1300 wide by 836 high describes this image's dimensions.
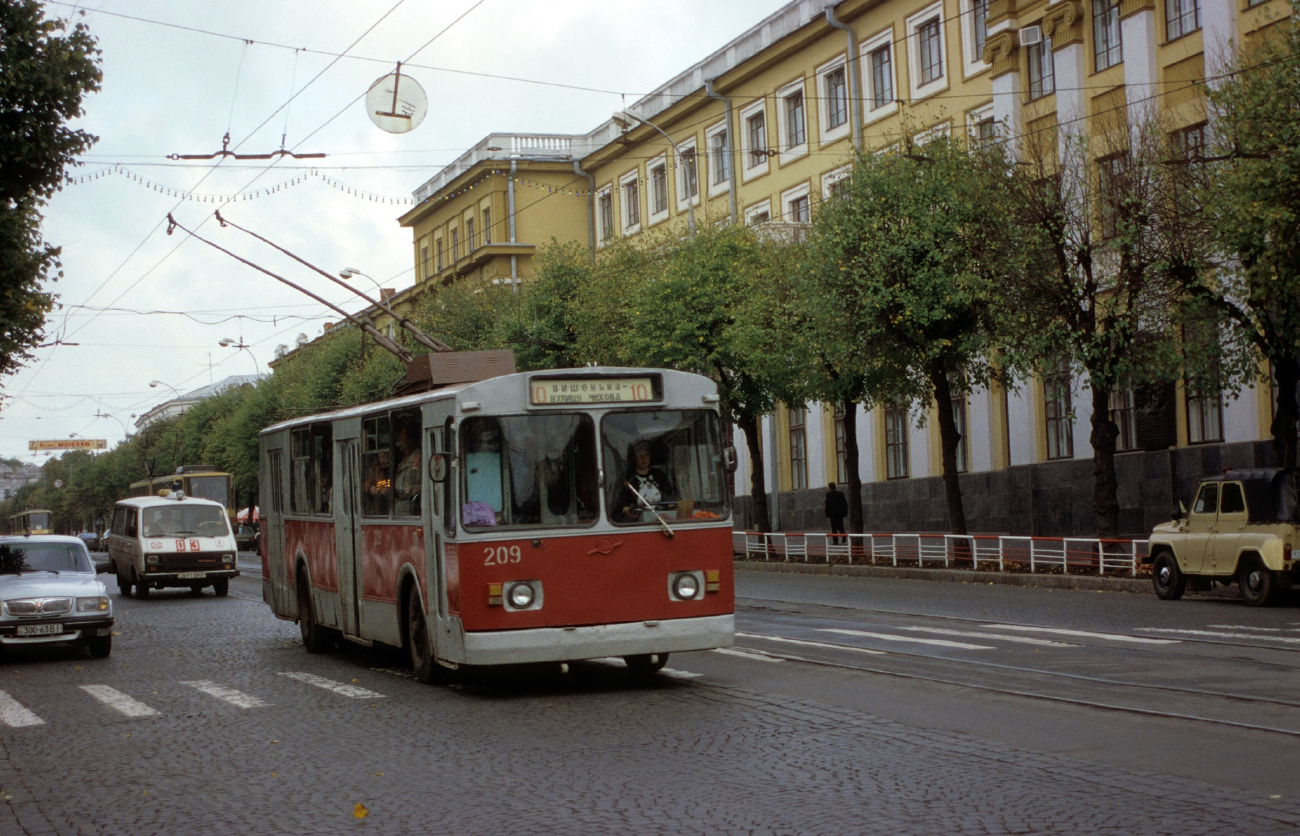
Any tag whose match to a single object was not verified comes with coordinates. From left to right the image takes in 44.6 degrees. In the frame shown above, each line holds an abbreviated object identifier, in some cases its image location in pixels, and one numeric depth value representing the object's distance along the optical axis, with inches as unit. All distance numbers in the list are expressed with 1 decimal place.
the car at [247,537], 2487.7
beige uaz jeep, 775.7
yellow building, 1239.5
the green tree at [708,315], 1449.3
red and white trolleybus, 494.3
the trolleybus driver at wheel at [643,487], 508.4
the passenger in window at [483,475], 498.3
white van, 1246.3
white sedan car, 699.4
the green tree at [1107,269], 967.6
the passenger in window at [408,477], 551.5
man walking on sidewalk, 1441.9
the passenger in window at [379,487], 589.9
